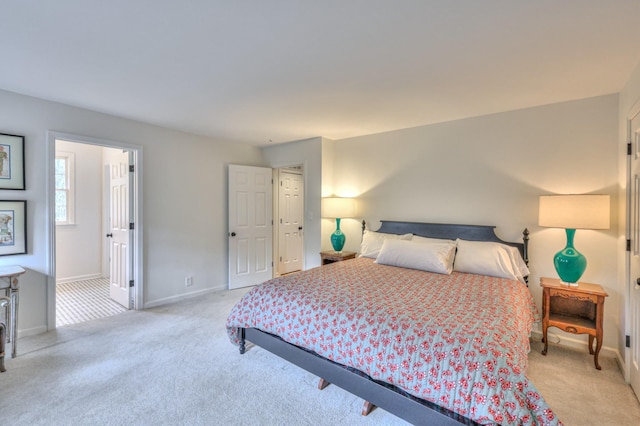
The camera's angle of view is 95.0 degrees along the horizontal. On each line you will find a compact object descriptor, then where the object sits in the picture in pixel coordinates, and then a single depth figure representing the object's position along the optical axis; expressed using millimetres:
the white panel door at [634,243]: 2051
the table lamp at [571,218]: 2395
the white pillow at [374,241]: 3635
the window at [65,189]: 4910
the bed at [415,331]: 1385
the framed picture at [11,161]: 2703
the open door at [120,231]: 3709
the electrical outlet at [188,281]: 4152
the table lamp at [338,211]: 4137
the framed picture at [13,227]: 2709
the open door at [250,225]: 4617
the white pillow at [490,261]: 2764
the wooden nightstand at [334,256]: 3994
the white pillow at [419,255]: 2934
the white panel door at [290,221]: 5441
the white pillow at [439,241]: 3043
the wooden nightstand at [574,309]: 2428
